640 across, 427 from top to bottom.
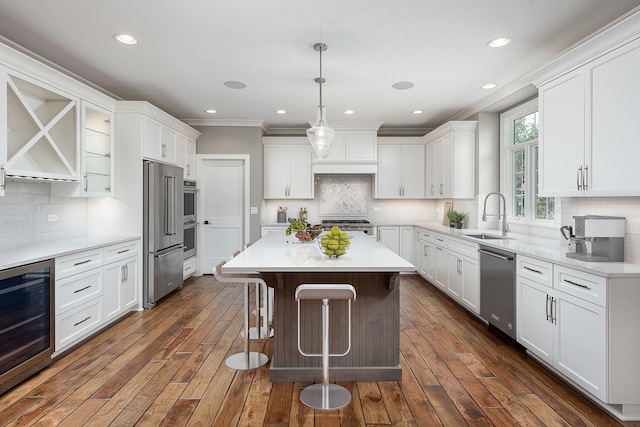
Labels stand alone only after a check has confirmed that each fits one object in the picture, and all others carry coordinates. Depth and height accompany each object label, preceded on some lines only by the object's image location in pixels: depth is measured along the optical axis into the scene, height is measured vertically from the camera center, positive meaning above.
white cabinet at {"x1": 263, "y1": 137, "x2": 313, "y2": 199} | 6.37 +0.78
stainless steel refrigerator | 4.38 -0.24
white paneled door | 6.13 +0.08
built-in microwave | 5.46 +0.18
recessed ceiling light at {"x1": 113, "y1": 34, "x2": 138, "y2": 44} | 3.04 +1.49
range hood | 6.27 +0.79
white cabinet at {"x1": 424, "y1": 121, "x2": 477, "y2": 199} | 5.27 +0.80
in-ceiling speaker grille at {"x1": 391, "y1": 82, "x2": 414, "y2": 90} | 4.24 +1.51
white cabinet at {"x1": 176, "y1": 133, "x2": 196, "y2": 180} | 5.36 +0.89
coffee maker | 2.55 -0.18
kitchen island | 2.63 -0.86
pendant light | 3.31 +0.72
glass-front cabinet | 3.78 +0.69
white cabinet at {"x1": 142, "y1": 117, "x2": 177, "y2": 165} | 4.39 +0.92
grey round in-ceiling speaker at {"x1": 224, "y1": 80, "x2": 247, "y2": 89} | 4.20 +1.51
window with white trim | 4.30 +0.61
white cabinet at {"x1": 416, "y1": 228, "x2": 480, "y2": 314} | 3.99 -0.69
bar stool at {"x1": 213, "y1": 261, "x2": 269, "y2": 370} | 2.67 -1.11
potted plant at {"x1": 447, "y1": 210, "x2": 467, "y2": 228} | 5.32 -0.08
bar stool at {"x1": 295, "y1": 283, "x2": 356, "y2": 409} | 2.17 -1.00
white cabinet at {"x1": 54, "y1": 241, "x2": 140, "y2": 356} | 2.98 -0.73
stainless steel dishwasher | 3.21 -0.71
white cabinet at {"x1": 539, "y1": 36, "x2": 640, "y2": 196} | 2.38 +0.63
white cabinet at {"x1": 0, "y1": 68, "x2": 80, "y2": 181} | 2.85 +0.74
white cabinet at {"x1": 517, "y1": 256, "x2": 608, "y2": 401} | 2.21 -0.79
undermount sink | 4.33 -0.29
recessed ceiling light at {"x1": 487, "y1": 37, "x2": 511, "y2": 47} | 3.08 +1.48
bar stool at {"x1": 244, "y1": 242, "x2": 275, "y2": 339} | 3.21 -1.00
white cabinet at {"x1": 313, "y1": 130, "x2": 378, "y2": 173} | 6.25 +1.03
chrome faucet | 4.34 -0.16
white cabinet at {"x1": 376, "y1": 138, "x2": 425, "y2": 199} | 6.47 +0.78
